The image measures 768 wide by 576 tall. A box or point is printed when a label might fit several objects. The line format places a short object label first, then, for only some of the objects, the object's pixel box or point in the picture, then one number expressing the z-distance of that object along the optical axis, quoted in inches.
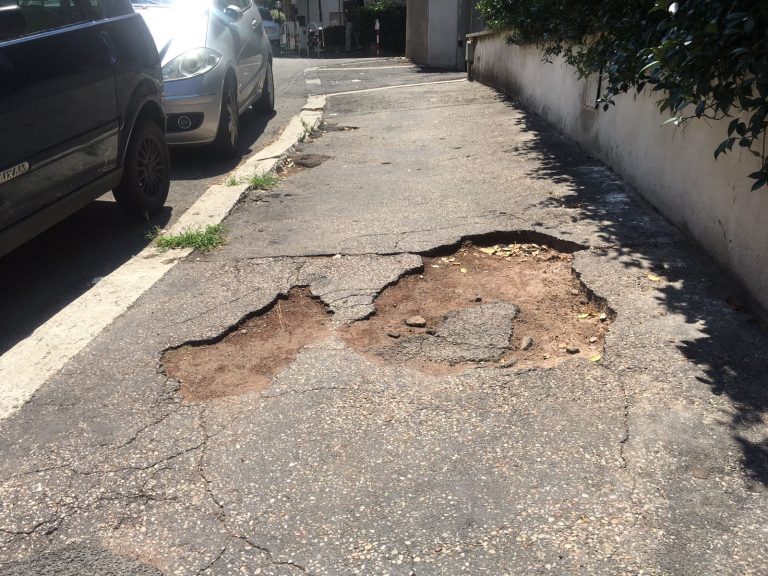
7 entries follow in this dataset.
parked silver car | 273.7
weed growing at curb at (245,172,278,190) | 252.7
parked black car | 143.8
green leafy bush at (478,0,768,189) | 121.8
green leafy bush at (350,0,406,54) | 1184.8
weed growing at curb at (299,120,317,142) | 343.1
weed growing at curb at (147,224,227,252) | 193.6
